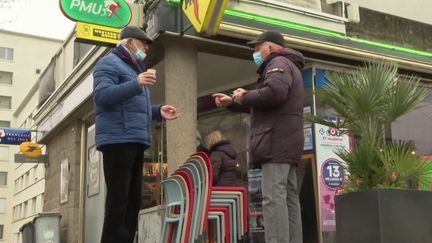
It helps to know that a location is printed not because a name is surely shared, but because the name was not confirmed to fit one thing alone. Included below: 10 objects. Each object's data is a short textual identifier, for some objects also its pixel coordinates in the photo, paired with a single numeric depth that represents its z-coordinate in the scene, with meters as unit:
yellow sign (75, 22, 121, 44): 8.05
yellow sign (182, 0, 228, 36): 6.99
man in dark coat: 4.36
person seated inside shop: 7.70
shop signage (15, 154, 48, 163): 16.30
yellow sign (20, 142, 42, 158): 16.34
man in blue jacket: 4.09
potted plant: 4.36
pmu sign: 8.16
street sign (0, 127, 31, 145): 17.89
